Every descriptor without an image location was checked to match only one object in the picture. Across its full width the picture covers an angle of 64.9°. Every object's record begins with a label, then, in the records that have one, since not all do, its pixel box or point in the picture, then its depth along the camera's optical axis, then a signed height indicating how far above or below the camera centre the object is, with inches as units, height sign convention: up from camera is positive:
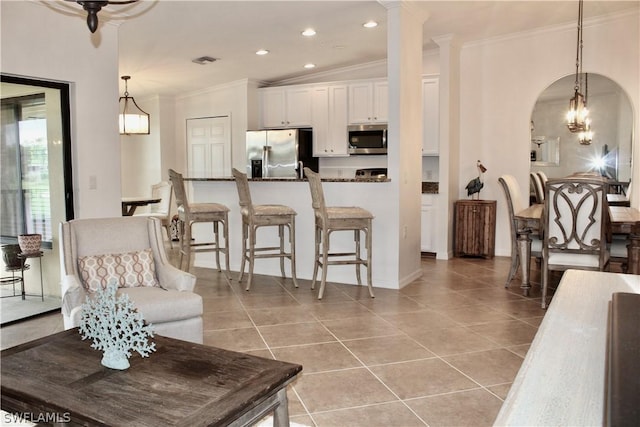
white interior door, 335.9 +27.5
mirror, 248.8 +16.8
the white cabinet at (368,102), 283.0 +47.7
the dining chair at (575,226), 156.7 -13.3
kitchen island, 195.2 -12.1
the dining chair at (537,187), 242.0 -1.4
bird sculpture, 256.8 +0.3
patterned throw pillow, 121.8 -20.3
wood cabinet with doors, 255.3 -21.8
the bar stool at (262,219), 195.2 -12.6
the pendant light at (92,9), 75.1 +27.1
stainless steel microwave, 283.3 +26.7
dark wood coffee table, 60.8 -26.8
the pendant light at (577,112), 176.2 +25.2
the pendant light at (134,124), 256.4 +32.5
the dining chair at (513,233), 182.9 -18.5
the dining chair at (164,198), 307.0 -6.7
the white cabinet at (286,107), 308.5 +50.0
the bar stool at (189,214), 204.5 -11.2
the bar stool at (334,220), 177.6 -12.4
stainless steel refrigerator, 300.0 +20.5
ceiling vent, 260.1 +66.6
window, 164.4 +9.8
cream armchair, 111.3 -21.6
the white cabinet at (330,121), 296.7 +38.9
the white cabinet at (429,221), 260.8 -18.7
